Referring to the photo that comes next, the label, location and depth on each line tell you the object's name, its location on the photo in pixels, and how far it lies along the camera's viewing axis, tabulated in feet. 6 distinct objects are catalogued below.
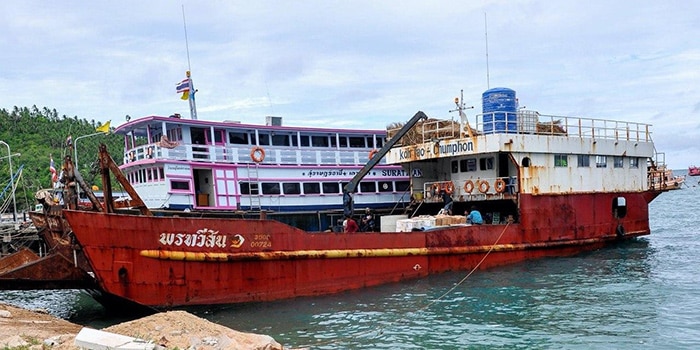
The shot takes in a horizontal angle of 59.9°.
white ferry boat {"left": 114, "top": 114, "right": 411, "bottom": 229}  64.64
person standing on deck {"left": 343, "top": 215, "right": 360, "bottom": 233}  55.77
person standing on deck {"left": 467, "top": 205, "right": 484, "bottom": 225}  60.95
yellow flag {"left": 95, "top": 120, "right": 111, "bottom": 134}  81.04
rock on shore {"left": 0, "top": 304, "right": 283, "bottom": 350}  27.48
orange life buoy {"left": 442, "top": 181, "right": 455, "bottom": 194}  66.54
